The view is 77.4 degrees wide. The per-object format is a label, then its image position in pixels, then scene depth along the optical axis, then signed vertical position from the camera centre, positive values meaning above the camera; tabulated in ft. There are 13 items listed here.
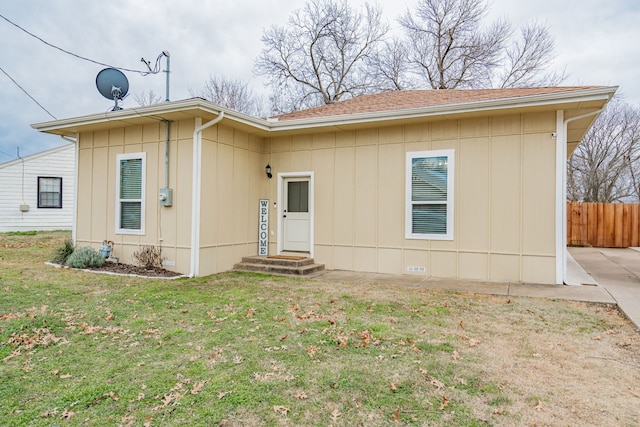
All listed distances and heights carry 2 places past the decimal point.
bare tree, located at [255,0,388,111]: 67.26 +29.02
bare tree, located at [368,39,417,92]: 66.44 +25.03
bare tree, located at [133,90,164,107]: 79.36 +23.48
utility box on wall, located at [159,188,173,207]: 24.30 +1.16
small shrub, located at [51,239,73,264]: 27.48 -2.74
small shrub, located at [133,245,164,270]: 24.81 -2.67
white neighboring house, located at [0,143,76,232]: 49.39 +2.87
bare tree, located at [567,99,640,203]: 65.82 +10.38
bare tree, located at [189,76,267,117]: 79.05 +24.19
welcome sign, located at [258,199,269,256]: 28.30 -0.90
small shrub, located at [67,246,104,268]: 25.54 -2.89
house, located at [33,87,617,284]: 21.56 +2.17
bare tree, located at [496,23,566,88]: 59.98 +24.60
